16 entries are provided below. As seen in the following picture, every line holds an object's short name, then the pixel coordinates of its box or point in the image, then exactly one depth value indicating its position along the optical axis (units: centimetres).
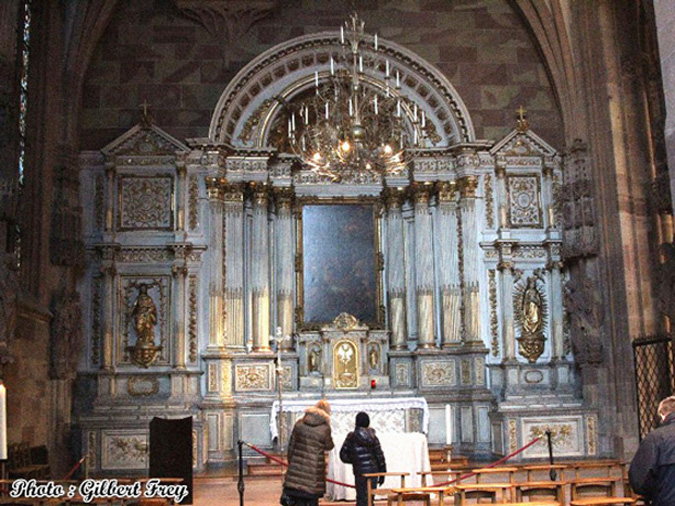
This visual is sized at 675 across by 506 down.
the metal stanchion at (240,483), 955
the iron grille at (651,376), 1401
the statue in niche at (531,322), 1700
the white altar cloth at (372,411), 1505
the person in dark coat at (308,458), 780
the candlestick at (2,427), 757
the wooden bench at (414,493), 803
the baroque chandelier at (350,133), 1191
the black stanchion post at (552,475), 1005
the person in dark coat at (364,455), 866
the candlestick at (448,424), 1174
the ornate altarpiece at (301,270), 1642
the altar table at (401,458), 1143
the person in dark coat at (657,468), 525
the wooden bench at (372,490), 837
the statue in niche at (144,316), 1648
